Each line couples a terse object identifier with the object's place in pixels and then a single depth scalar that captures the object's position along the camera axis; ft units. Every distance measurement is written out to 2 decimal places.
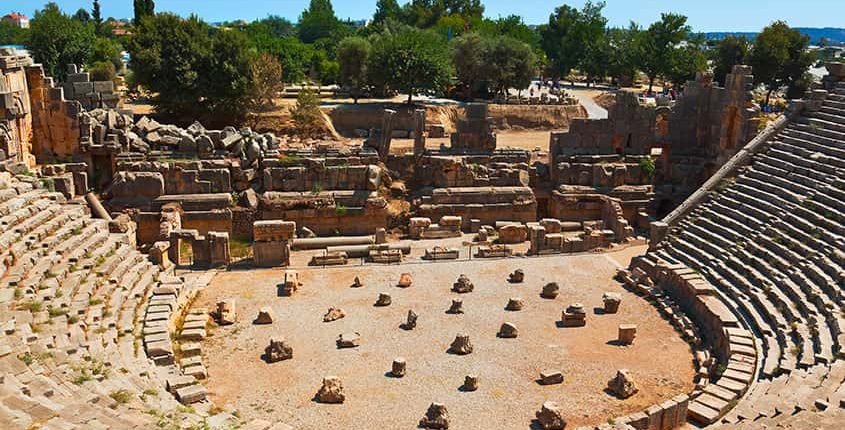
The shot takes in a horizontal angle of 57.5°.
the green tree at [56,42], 146.00
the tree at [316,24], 355.29
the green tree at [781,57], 149.69
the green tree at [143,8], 209.36
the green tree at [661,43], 187.62
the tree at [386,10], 350.43
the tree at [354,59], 151.12
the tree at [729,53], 168.14
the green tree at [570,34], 223.71
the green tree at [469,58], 158.20
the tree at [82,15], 405.63
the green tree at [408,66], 136.26
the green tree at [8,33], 278.71
